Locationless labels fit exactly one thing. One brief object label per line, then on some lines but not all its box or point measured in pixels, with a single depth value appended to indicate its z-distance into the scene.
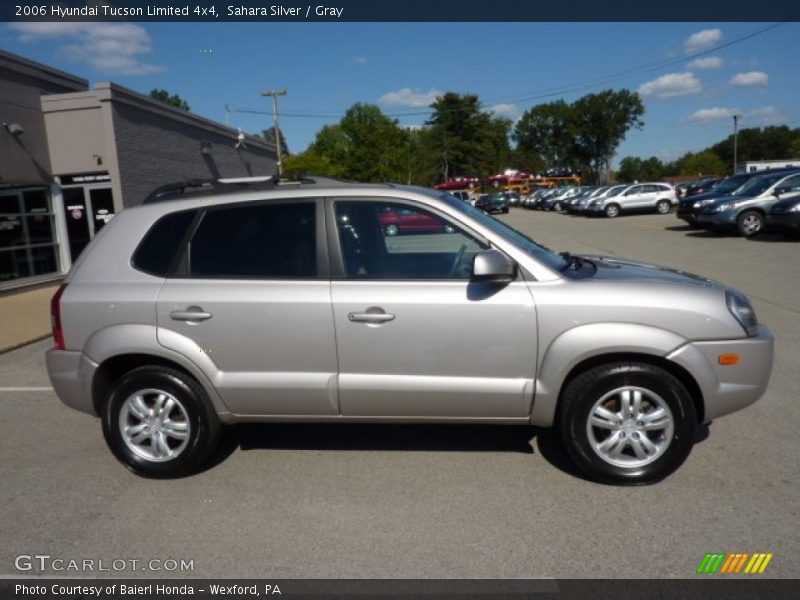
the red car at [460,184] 63.46
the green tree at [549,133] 108.38
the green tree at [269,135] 100.62
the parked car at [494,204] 42.38
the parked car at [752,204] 17.42
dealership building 13.62
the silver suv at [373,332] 3.60
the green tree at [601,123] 101.06
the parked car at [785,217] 15.57
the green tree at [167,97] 84.62
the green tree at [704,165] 121.88
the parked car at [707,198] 19.70
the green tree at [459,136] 91.25
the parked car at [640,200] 32.12
